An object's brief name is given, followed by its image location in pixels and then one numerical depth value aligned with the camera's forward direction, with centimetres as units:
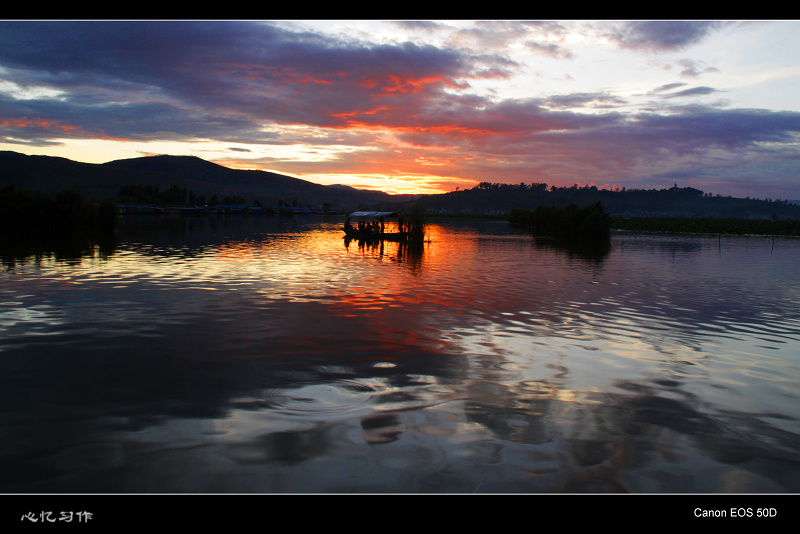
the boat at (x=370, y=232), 6059
